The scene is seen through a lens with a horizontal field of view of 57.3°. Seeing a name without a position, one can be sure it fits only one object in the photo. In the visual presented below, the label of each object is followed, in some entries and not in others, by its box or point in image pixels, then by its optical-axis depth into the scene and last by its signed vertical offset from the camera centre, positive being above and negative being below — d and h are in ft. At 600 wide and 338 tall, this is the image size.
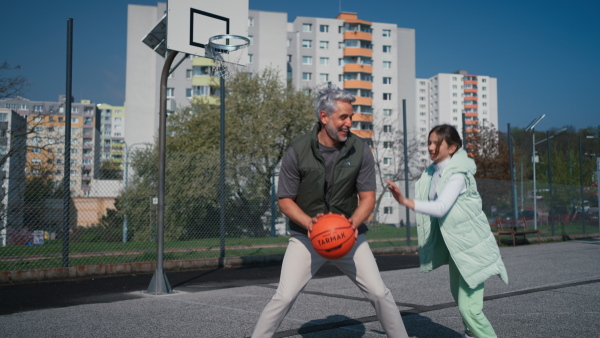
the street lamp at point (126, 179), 43.42 +1.44
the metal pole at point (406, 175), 55.68 +2.32
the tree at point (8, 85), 36.37 +7.44
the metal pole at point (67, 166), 35.35 +2.02
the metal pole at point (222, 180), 44.29 +1.40
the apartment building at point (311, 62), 209.26 +59.19
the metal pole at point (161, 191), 28.71 +0.33
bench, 69.50 -3.60
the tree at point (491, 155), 151.64 +11.84
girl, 13.56 -0.66
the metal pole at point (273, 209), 51.11 -1.09
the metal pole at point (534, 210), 80.94 -1.85
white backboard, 30.96 +10.46
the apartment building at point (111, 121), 572.92 +80.78
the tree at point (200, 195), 45.93 +0.20
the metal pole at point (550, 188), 79.87 +1.41
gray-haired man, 12.38 +0.06
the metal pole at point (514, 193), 73.87 +0.61
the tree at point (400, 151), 170.82 +15.15
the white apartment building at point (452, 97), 523.70 +97.92
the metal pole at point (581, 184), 85.25 +2.04
